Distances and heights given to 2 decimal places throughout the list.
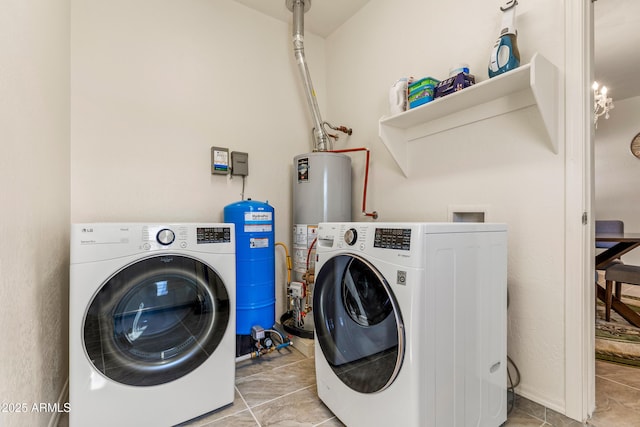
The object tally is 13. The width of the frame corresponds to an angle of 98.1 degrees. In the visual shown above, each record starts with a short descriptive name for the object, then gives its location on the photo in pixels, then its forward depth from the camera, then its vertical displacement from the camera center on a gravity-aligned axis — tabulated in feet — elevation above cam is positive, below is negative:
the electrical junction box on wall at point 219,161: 6.48 +1.27
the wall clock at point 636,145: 13.05 +3.27
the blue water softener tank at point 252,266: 5.70 -1.09
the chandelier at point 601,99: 9.80 +4.24
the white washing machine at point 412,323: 2.86 -1.31
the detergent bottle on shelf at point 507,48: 4.00 +2.43
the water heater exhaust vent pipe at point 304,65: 7.02 +3.89
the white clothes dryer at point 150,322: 3.37 -1.47
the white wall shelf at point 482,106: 3.74 +1.86
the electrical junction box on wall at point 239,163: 6.68 +1.24
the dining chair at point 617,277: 6.75 -1.56
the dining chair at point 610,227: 9.52 -0.43
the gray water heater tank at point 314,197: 6.49 +0.42
